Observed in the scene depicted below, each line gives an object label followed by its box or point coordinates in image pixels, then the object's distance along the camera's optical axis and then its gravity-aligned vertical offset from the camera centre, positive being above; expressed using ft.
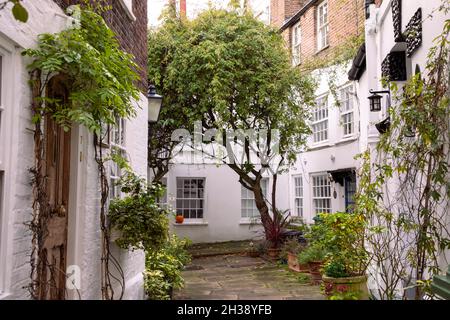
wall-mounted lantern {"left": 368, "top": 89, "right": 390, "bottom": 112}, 26.89 +5.46
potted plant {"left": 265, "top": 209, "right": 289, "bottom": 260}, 43.75 -3.29
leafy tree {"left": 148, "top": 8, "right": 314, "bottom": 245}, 42.42 +10.49
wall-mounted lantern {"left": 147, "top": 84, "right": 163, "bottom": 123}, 26.53 +5.36
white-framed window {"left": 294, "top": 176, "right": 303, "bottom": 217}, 56.85 +0.25
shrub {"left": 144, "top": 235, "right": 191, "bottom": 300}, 24.38 -4.06
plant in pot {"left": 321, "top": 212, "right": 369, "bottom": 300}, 21.08 -3.15
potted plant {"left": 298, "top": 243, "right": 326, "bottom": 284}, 31.96 -4.18
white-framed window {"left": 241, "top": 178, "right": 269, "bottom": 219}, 60.34 -0.44
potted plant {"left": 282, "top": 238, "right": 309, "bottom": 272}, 35.55 -4.32
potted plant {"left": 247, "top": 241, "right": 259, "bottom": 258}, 45.68 -5.09
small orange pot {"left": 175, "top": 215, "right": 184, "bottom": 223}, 55.57 -2.31
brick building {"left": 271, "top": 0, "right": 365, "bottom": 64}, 45.96 +18.90
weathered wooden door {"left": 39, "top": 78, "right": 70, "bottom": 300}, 13.62 -0.09
